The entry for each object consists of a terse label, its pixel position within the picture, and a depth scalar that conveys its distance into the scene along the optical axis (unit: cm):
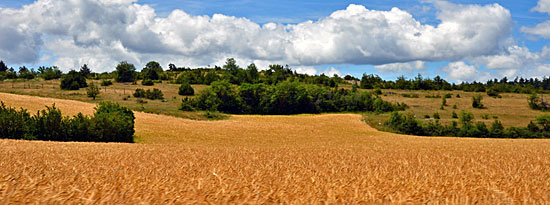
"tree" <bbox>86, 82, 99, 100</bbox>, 8838
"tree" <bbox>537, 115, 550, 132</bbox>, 6969
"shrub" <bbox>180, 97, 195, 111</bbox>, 8326
